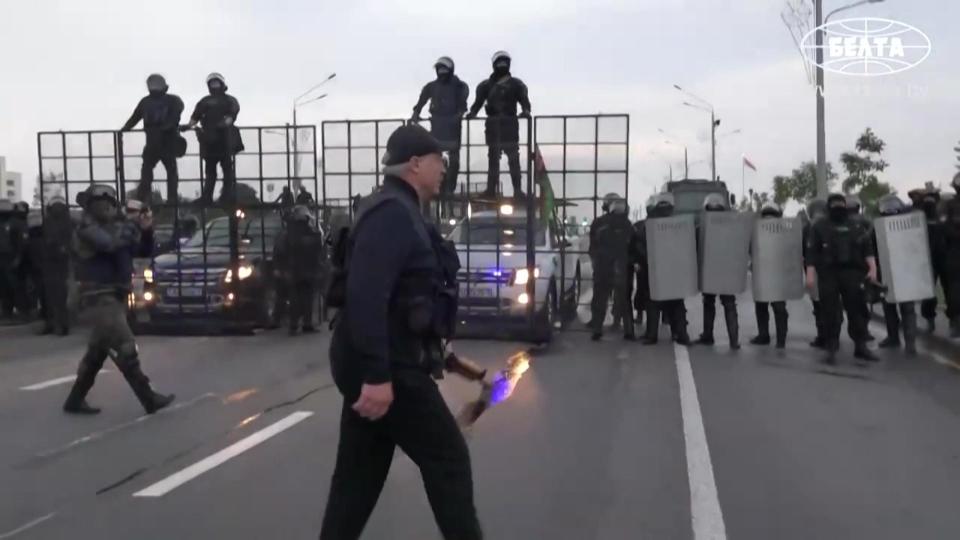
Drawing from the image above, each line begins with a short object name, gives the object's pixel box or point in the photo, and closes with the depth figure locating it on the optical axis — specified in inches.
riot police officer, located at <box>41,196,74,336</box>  611.2
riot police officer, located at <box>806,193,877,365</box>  469.7
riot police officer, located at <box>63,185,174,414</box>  346.9
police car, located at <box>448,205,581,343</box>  564.4
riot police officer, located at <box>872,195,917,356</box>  519.5
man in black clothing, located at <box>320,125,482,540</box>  155.5
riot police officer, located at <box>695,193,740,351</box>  542.0
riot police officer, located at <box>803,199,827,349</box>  512.0
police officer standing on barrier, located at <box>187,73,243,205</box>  608.4
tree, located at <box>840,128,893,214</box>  1418.6
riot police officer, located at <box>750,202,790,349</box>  545.0
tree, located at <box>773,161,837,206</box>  1886.1
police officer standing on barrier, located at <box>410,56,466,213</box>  583.5
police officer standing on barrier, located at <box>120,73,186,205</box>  606.9
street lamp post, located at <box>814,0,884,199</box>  1055.0
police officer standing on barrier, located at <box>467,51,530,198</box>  574.6
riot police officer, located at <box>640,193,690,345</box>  558.6
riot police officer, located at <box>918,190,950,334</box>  533.6
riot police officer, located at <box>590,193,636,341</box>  574.2
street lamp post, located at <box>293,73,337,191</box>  610.2
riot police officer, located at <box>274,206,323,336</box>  617.0
